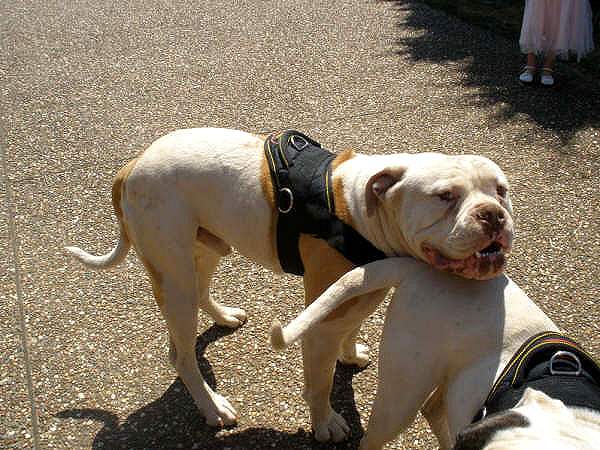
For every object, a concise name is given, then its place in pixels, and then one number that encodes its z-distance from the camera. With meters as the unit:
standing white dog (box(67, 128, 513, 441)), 2.27
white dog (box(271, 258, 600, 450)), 1.88
